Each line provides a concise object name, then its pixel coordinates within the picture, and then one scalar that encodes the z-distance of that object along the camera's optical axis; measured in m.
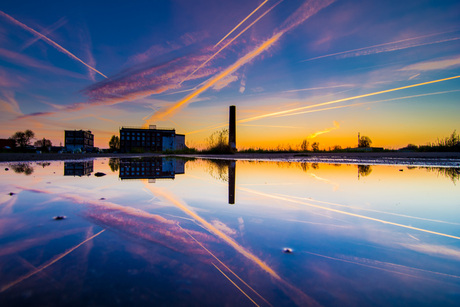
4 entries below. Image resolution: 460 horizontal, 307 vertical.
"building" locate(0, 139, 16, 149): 78.42
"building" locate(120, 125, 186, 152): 89.56
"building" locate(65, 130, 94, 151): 91.50
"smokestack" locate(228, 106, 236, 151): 29.61
